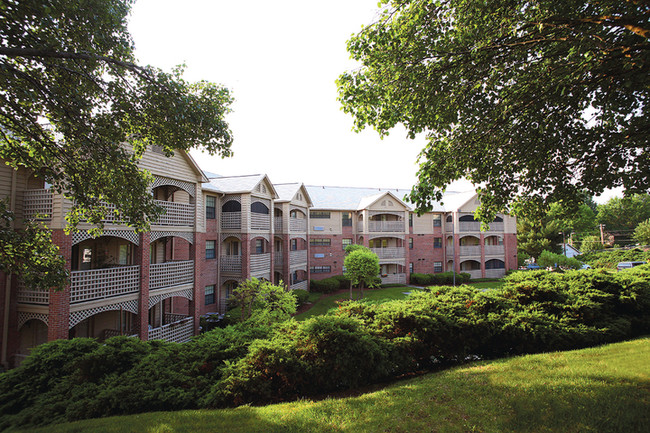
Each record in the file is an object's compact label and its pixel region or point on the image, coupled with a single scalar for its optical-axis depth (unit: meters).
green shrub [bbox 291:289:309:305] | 25.40
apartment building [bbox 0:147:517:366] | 11.41
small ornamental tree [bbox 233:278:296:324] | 16.52
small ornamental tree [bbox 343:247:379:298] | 26.28
